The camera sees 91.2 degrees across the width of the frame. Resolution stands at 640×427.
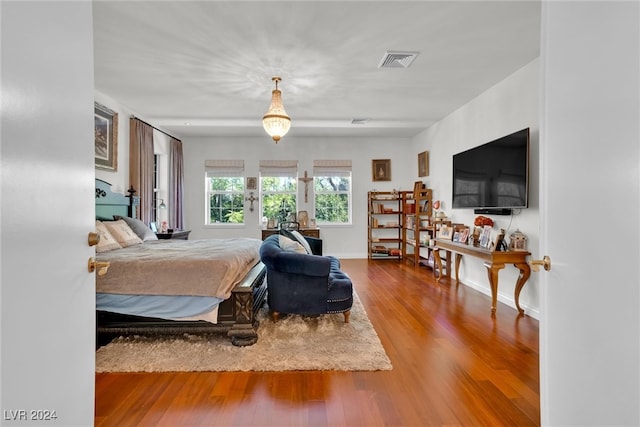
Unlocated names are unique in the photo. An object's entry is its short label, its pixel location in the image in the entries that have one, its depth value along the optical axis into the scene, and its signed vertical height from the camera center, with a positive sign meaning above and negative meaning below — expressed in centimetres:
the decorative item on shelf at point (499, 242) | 345 -36
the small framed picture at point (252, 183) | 680 +61
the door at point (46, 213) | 80 +0
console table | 330 -57
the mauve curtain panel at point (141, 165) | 486 +75
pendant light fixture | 354 +105
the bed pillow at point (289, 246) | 316 -35
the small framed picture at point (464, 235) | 424 -33
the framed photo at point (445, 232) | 469 -33
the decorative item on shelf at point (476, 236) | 399 -33
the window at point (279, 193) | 685 +40
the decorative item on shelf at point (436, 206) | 557 +8
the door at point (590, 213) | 89 -1
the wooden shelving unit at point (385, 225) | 675 -31
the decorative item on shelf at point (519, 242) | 340 -34
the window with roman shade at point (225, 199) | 684 +25
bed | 252 -70
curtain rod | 492 +150
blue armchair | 286 -70
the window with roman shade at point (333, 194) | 693 +38
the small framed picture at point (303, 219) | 667 -17
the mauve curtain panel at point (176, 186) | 609 +50
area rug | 225 -110
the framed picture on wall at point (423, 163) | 619 +96
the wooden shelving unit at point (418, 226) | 600 -30
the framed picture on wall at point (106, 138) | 409 +101
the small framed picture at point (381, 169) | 695 +93
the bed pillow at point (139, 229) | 412 -23
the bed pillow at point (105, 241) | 309 -31
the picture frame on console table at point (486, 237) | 375 -32
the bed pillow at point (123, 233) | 352 -25
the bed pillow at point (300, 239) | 387 -36
